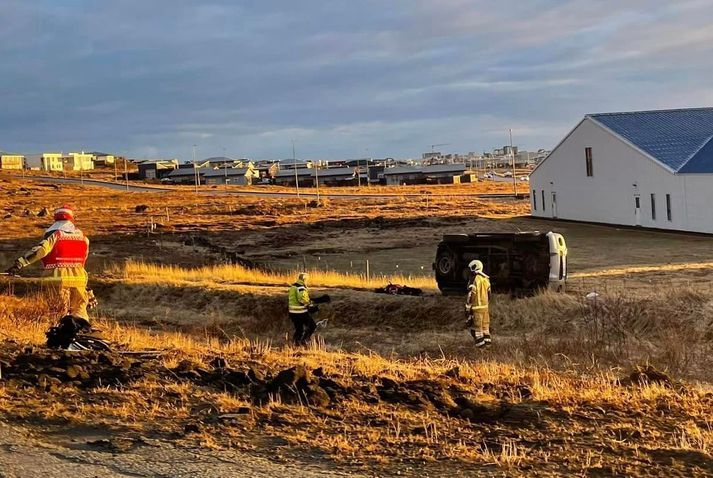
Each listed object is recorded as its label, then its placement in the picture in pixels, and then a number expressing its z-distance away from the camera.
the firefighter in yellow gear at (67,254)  9.61
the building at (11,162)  185.93
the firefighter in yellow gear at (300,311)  15.16
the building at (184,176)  155.50
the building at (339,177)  153.25
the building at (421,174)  153.75
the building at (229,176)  159.38
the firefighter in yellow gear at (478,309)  14.16
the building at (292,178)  148.73
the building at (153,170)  168.75
